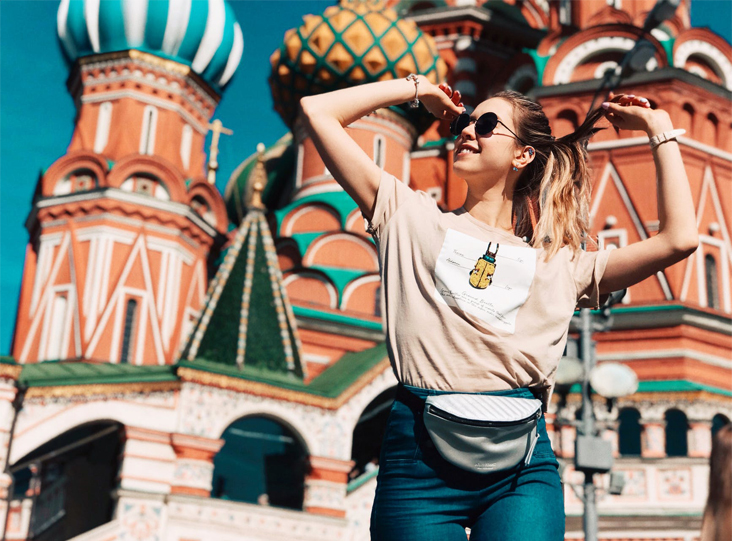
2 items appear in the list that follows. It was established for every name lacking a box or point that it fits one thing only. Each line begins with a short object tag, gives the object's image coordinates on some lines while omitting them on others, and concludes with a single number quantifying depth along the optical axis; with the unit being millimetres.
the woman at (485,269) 2215
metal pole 8234
